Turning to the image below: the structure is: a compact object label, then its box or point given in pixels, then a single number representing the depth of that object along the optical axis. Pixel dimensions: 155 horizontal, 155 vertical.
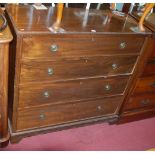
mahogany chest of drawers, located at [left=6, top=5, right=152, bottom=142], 1.34
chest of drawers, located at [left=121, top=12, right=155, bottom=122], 1.74
